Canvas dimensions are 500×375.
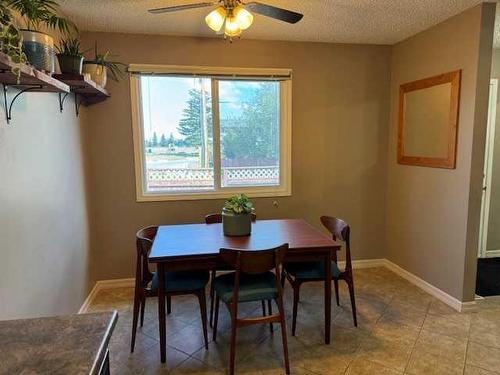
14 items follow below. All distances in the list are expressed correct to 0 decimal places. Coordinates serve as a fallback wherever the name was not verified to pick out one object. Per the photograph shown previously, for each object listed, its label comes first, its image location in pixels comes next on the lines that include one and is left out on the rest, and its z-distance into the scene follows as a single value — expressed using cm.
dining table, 222
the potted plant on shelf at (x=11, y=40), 131
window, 349
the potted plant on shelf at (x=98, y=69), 278
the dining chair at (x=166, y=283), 237
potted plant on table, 258
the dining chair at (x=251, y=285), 208
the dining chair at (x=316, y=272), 259
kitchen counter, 94
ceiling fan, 214
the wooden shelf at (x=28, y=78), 135
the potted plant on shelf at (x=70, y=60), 226
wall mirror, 299
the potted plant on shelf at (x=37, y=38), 151
